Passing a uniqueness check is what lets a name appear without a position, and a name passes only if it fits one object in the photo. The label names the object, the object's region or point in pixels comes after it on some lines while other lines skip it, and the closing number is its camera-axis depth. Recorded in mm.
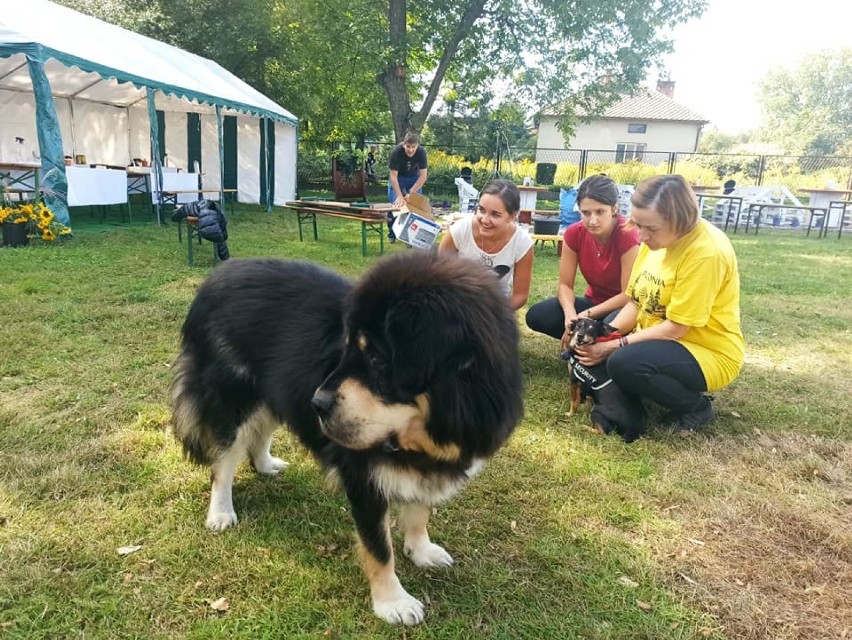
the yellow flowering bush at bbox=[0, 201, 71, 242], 7941
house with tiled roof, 39281
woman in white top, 3844
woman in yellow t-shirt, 3146
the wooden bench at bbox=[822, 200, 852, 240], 14273
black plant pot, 7772
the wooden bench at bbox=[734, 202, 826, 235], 14649
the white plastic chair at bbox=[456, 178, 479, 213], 12698
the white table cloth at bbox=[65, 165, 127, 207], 9391
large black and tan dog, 1734
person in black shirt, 9750
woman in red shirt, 3859
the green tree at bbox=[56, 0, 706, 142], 16078
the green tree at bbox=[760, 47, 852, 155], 55406
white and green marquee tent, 8445
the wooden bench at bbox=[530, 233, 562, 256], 9250
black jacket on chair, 7316
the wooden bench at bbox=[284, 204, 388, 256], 8469
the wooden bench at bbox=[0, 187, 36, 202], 9211
